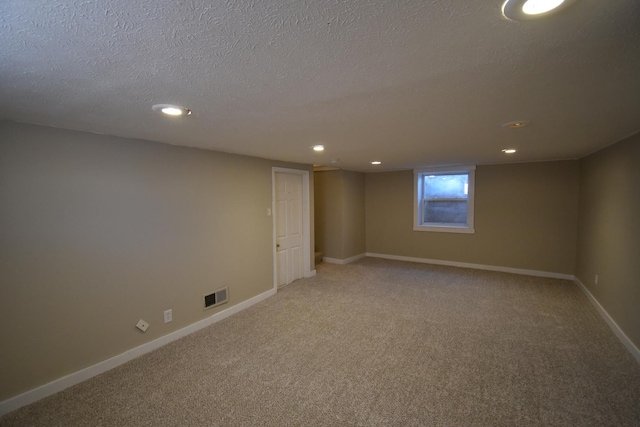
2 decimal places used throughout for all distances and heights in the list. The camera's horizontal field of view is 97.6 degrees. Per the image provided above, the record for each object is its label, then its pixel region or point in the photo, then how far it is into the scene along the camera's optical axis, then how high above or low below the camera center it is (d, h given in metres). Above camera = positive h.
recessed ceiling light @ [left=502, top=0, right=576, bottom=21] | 0.80 +0.56
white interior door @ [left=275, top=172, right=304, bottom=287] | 4.57 -0.47
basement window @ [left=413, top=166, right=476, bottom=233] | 5.63 -0.01
